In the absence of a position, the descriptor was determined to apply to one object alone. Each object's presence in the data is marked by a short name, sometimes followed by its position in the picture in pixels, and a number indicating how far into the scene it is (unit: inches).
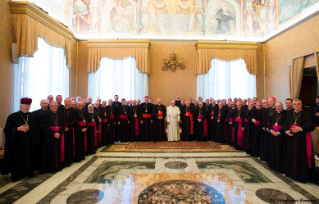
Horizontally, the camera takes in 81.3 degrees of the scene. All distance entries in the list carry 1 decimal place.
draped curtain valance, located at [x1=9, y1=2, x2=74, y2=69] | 201.3
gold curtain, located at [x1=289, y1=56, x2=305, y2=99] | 254.2
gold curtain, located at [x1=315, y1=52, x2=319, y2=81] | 224.4
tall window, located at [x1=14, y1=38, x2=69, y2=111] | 206.2
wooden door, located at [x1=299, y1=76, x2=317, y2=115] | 289.1
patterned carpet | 237.2
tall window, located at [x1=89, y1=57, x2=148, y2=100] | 331.6
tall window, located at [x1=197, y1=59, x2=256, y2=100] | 336.2
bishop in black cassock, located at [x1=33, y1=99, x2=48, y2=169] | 163.0
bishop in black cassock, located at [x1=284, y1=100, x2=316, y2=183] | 141.5
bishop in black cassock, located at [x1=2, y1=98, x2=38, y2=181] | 143.3
